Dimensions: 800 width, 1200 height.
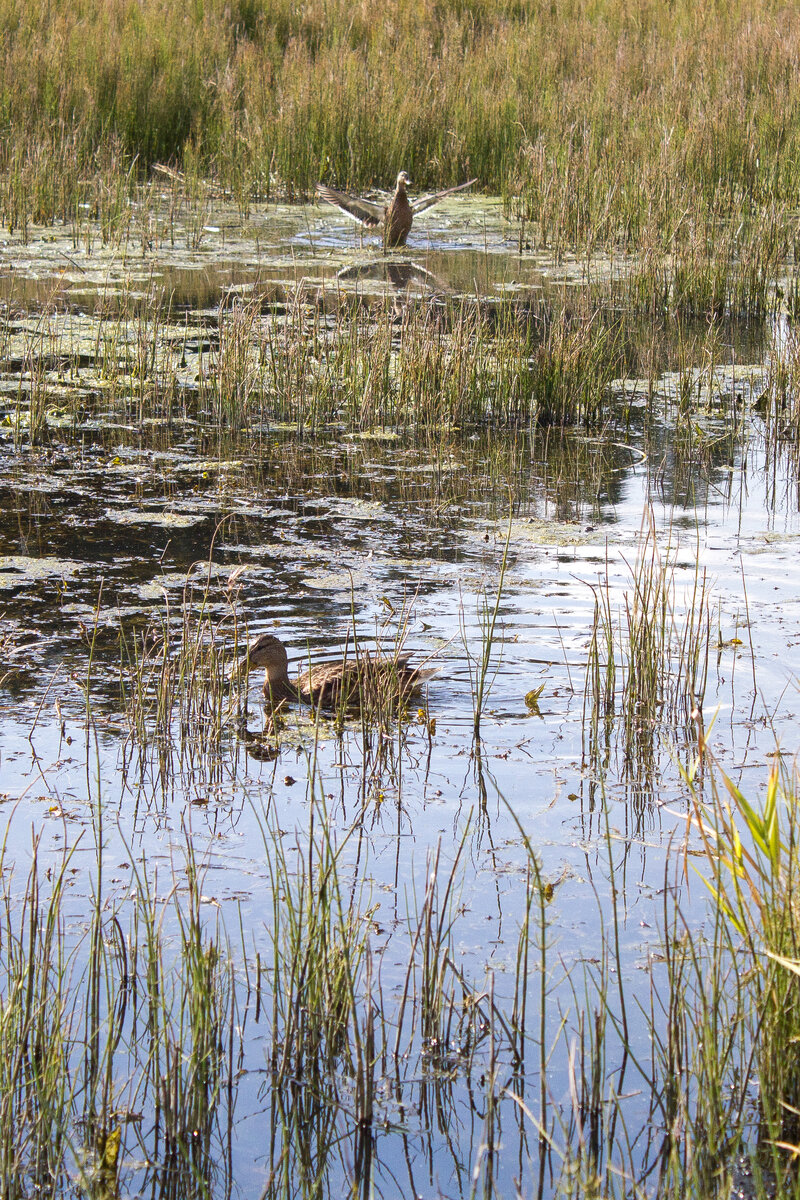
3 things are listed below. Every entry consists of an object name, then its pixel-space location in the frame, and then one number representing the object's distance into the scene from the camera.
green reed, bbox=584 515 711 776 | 8.95
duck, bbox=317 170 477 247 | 25.00
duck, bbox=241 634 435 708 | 9.24
